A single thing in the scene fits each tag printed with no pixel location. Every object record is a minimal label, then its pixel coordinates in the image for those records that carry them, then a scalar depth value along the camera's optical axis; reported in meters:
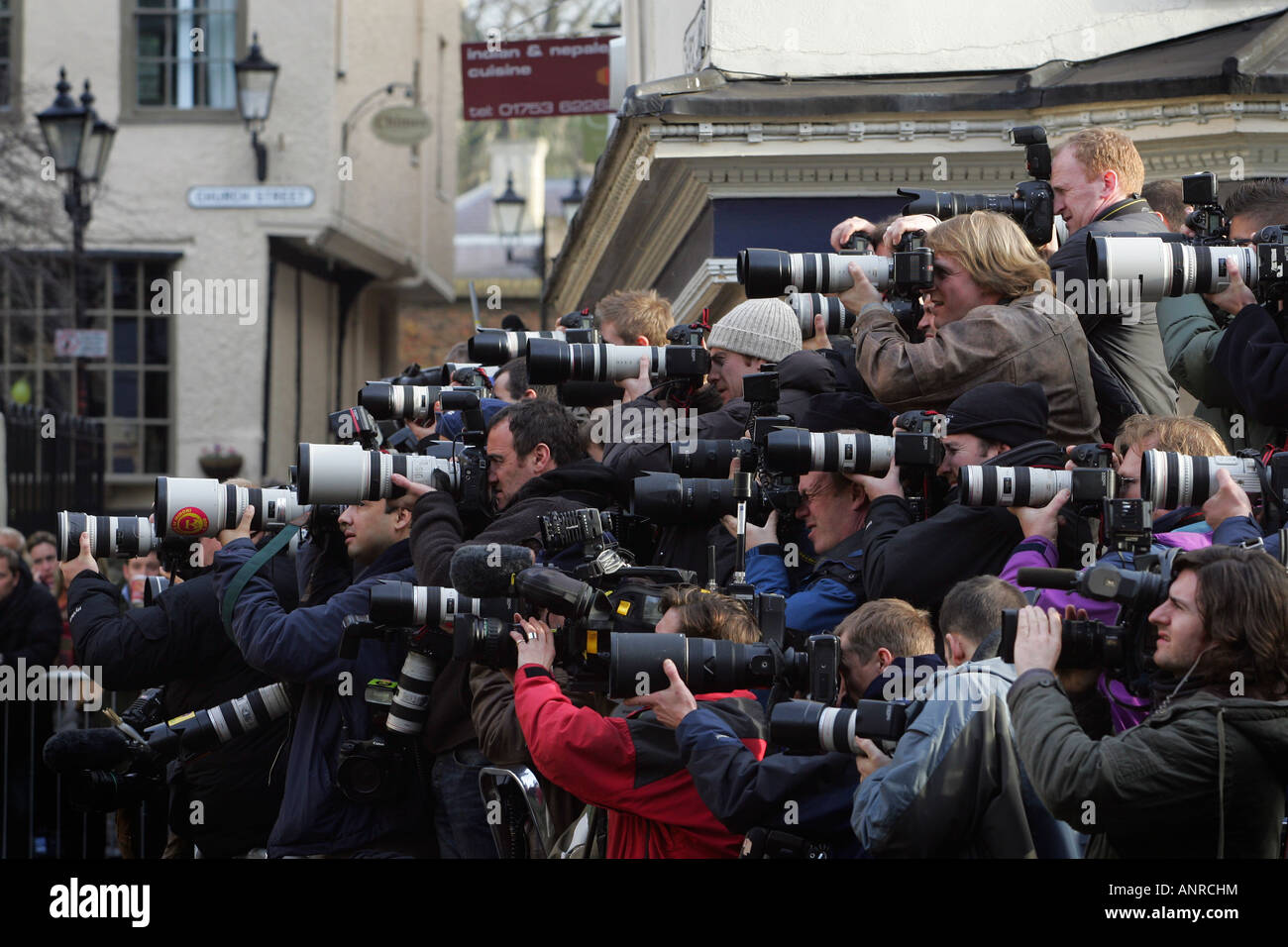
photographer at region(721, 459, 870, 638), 9.77
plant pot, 17.38
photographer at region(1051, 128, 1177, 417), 10.90
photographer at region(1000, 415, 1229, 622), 8.68
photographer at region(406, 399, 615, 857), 11.03
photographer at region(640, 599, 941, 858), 8.34
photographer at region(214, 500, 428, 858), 11.17
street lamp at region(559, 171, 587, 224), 38.98
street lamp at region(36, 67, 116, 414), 26.48
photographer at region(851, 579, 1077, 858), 7.45
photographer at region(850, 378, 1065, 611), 9.21
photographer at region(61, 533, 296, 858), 12.77
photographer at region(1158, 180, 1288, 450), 9.25
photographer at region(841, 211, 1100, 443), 10.02
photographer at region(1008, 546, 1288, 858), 6.98
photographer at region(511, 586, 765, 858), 9.03
